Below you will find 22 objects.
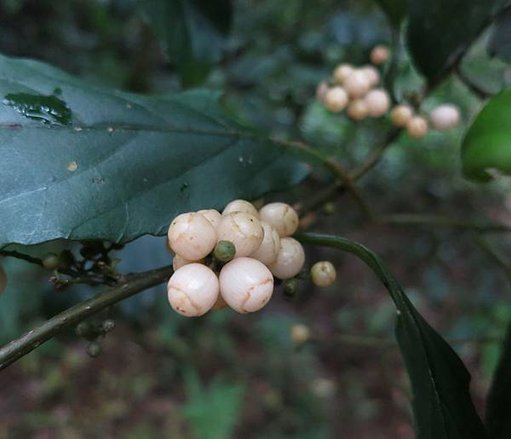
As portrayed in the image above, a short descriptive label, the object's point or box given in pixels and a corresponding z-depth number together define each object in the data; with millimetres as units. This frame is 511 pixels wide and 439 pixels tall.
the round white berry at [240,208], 100
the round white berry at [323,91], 163
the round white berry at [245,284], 90
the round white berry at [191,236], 90
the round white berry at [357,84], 151
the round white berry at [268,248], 96
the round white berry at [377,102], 150
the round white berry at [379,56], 173
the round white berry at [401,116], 141
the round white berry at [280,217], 103
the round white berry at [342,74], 154
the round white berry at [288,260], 100
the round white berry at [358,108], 153
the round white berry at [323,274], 106
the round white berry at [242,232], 91
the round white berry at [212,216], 95
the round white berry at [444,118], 152
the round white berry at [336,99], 151
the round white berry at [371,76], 154
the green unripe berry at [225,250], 91
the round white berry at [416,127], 141
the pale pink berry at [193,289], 89
